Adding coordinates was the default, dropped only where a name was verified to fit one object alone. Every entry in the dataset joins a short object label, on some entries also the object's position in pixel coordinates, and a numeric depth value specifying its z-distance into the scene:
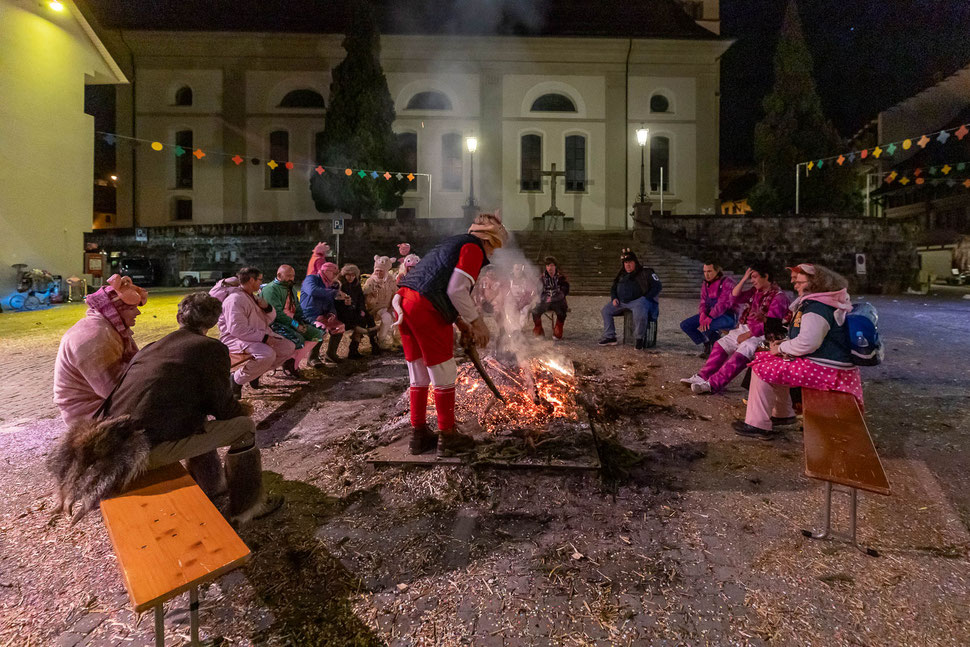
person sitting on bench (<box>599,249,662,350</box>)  8.41
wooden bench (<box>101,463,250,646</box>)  1.89
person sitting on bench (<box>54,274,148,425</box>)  3.23
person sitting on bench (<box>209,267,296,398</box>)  5.43
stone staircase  16.45
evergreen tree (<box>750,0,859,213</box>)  22.28
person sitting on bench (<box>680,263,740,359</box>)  6.86
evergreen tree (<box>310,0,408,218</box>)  23.67
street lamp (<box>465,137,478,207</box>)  23.40
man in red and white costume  3.73
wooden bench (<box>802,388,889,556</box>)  2.70
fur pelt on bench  2.36
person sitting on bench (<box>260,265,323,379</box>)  6.23
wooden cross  24.90
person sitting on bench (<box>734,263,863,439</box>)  3.86
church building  26.62
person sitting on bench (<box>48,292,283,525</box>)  2.39
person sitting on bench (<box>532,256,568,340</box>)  9.18
